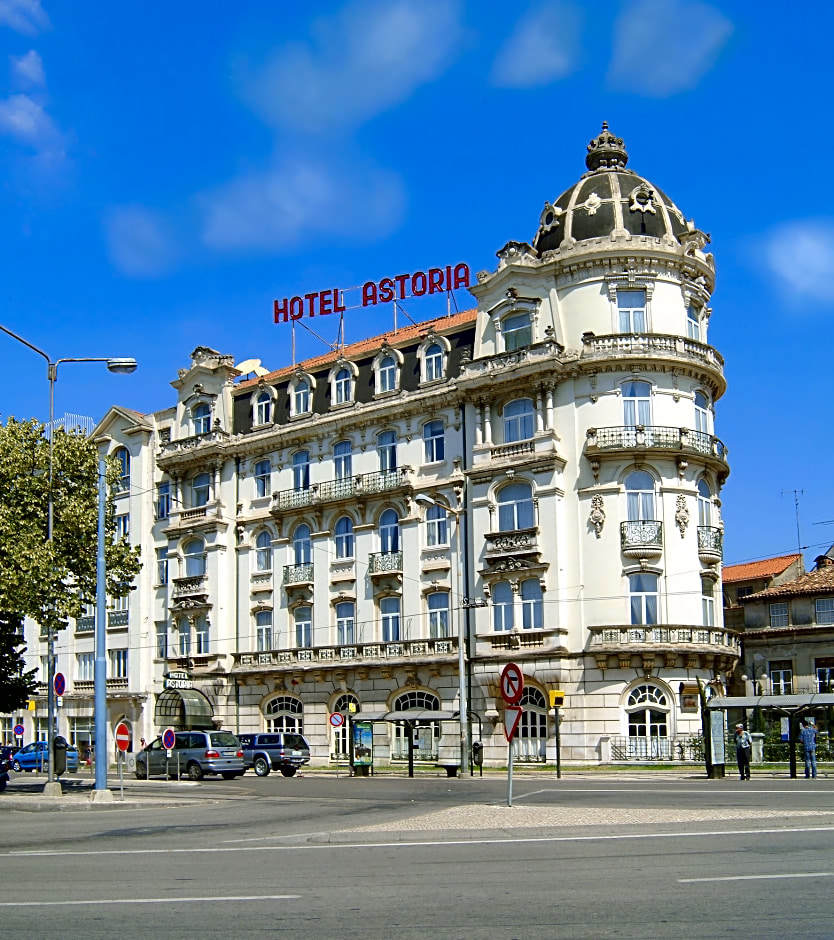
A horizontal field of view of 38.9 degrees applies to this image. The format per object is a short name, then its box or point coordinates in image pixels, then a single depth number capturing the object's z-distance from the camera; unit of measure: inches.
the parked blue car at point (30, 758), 2272.4
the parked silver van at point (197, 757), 1652.3
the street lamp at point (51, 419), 1192.8
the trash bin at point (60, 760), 1541.6
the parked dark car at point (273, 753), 1825.8
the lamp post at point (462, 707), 1662.2
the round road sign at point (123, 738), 1114.3
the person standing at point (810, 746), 1290.6
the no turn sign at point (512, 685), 876.0
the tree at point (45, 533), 1344.7
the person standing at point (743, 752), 1310.3
